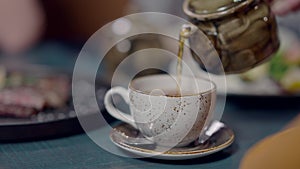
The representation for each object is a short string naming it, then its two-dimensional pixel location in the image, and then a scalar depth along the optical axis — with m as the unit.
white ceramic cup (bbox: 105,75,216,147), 0.81
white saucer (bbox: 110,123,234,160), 0.81
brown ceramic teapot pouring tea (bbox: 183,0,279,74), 0.83
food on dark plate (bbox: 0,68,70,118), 0.90
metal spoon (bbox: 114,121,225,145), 0.84
